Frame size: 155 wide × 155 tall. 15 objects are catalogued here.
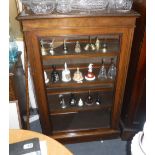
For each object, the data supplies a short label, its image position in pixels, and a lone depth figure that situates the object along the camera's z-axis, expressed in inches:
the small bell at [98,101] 72.4
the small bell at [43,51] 58.7
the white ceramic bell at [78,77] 65.2
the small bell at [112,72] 66.3
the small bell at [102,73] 66.6
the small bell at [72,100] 71.9
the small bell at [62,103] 71.0
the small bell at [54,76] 65.2
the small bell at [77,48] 59.5
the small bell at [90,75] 65.9
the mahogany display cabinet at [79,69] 50.2
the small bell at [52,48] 59.2
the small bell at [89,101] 72.4
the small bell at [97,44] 61.1
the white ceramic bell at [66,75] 64.9
